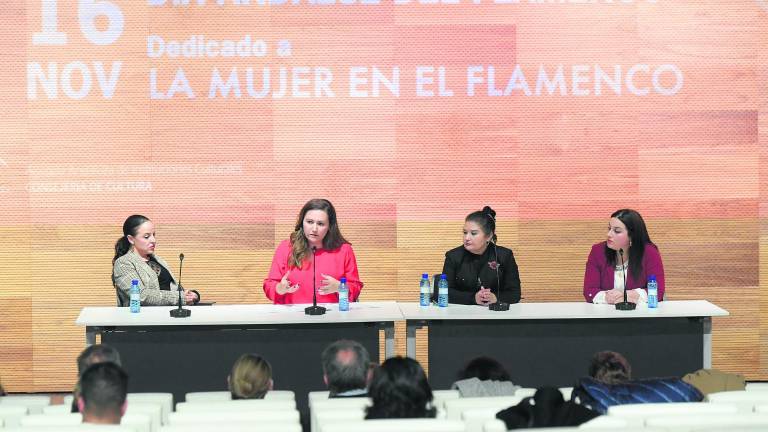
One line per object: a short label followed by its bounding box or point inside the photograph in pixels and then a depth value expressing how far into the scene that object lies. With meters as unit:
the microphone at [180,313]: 13.90
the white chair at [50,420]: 7.90
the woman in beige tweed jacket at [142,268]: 14.73
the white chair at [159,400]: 9.48
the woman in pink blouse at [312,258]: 14.68
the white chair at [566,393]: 9.72
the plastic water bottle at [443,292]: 14.61
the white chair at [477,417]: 7.98
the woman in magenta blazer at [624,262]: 14.81
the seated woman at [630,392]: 9.23
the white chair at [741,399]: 8.60
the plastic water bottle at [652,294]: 14.52
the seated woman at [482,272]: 14.92
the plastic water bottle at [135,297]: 14.16
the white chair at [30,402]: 9.35
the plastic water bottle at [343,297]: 14.22
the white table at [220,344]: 13.74
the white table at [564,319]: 13.99
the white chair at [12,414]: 8.37
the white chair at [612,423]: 7.65
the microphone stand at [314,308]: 13.95
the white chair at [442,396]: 9.30
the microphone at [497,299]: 14.36
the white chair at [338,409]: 8.16
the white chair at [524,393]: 9.39
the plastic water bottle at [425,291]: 14.70
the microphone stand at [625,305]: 14.32
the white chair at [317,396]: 9.65
